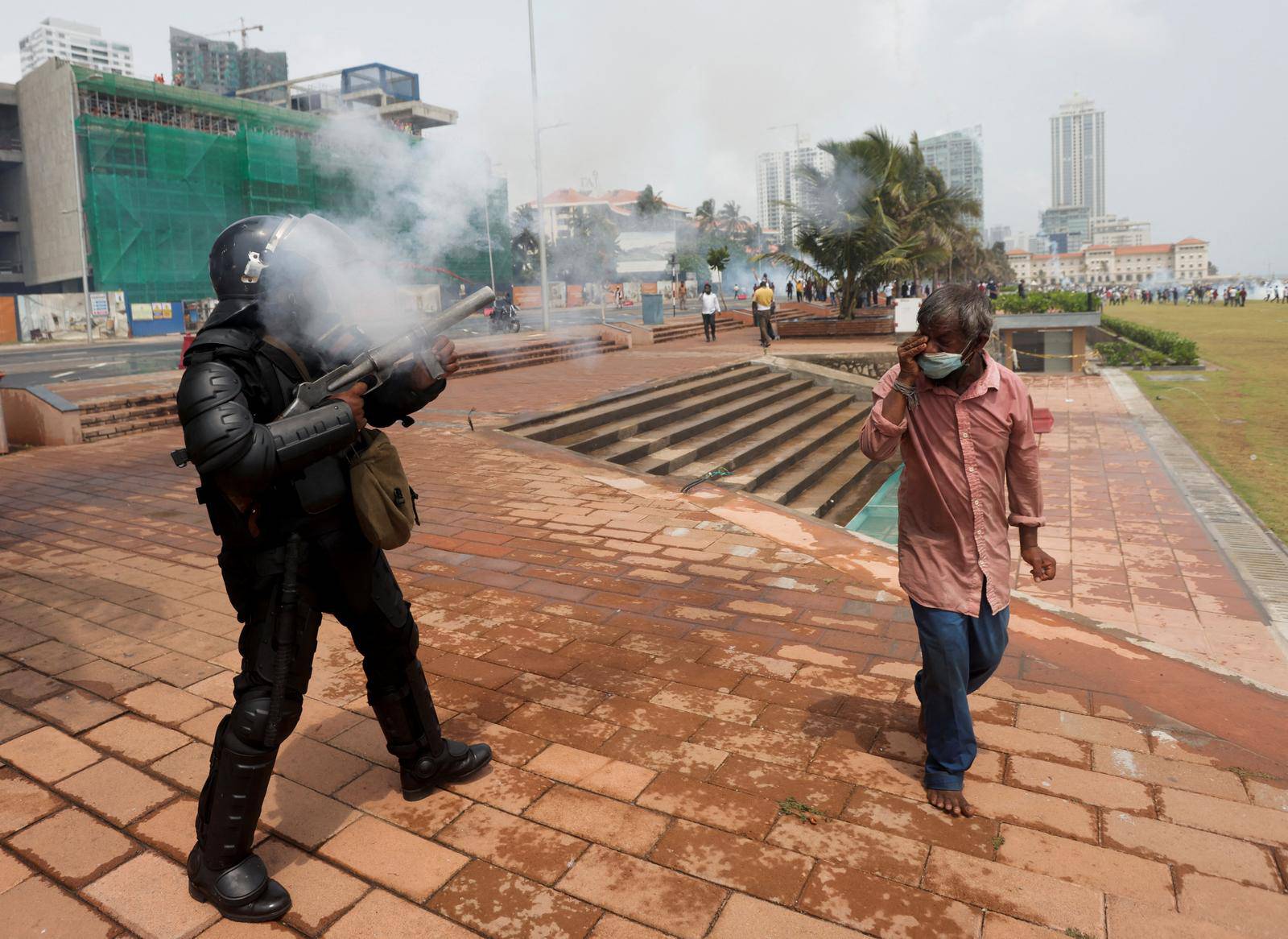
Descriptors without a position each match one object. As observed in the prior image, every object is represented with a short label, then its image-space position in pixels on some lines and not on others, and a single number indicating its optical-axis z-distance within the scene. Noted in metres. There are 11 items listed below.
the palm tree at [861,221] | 21.05
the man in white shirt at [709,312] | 20.23
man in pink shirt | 2.48
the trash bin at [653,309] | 24.36
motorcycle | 22.88
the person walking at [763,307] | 17.36
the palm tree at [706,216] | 80.47
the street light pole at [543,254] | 11.45
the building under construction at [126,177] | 33.03
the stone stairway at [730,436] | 8.24
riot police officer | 2.01
